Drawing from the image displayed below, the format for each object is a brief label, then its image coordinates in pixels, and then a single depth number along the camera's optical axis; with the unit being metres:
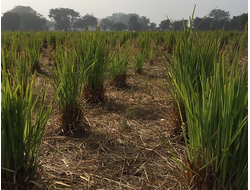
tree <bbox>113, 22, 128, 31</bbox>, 57.50
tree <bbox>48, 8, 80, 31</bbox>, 53.81
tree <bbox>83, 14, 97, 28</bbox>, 62.58
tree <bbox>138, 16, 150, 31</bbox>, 80.56
